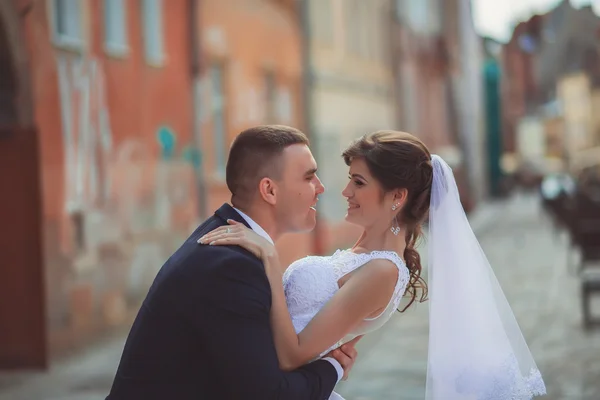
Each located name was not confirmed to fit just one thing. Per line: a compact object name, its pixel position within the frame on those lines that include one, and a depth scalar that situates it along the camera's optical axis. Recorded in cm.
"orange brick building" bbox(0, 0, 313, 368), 921
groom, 265
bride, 294
